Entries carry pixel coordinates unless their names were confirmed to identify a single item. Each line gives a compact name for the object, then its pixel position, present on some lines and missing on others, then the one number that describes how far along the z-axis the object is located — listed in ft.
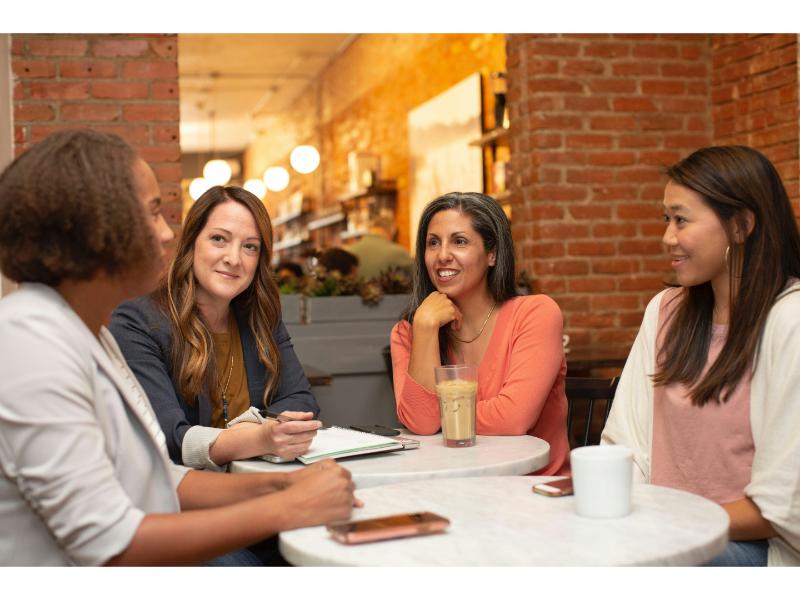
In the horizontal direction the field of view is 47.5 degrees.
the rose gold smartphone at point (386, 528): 4.00
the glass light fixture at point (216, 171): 36.22
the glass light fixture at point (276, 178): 36.22
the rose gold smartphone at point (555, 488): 4.79
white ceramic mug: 4.33
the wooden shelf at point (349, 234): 29.27
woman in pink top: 5.52
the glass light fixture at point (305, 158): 31.17
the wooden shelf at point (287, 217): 40.80
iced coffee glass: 6.43
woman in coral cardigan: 7.34
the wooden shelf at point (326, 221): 32.85
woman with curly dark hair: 3.85
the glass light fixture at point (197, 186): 39.58
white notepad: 5.87
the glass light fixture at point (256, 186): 40.04
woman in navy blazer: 7.11
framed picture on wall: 20.10
